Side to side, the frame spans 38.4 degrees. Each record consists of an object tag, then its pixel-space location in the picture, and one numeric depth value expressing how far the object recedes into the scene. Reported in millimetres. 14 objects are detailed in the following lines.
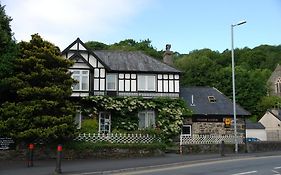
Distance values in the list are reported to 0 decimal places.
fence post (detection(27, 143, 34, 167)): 18828
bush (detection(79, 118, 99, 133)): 29538
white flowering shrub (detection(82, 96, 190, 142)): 33438
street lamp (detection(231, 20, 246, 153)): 29375
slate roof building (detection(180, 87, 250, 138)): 36125
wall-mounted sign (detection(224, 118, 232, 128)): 36125
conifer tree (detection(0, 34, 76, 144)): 22203
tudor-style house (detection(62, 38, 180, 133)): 33406
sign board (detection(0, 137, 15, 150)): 22391
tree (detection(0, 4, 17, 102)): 22600
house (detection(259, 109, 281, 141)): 66500
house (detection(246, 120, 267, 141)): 63938
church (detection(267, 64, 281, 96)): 96125
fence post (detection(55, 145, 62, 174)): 16234
